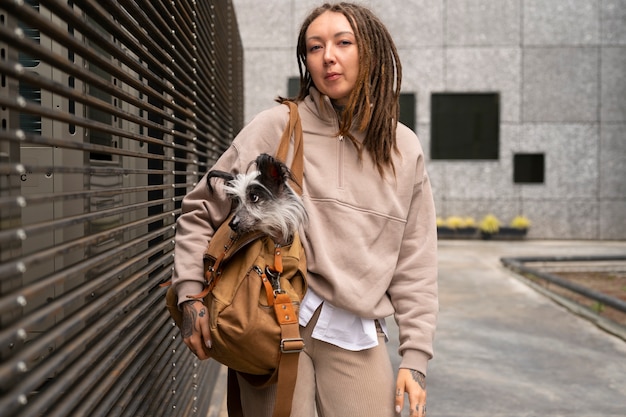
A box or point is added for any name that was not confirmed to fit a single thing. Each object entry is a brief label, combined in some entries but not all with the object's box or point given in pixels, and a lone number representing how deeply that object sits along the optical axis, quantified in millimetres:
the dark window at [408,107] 18609
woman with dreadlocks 2270
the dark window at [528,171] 18500
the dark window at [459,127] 18516
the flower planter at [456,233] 18000
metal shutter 1306
